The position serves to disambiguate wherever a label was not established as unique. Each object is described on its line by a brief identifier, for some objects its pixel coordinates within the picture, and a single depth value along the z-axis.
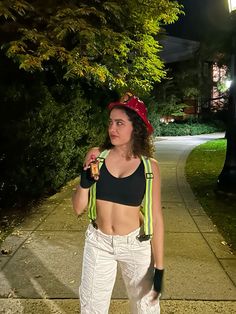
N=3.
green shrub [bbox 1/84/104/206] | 4.43
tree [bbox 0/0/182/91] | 3.80
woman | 1.54
